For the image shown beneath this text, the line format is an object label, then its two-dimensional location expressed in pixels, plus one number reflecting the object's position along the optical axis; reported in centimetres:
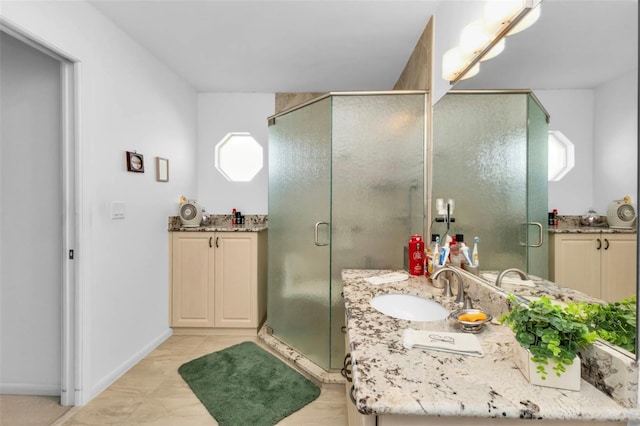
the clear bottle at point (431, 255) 154
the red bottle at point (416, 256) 170
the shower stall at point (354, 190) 193
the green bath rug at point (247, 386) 169
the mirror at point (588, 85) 68
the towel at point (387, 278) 157
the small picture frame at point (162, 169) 247
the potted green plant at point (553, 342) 65
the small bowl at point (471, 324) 95
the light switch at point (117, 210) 198
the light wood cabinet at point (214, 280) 270
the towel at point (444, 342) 82
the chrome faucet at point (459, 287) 120
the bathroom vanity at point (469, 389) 60
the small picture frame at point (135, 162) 213
